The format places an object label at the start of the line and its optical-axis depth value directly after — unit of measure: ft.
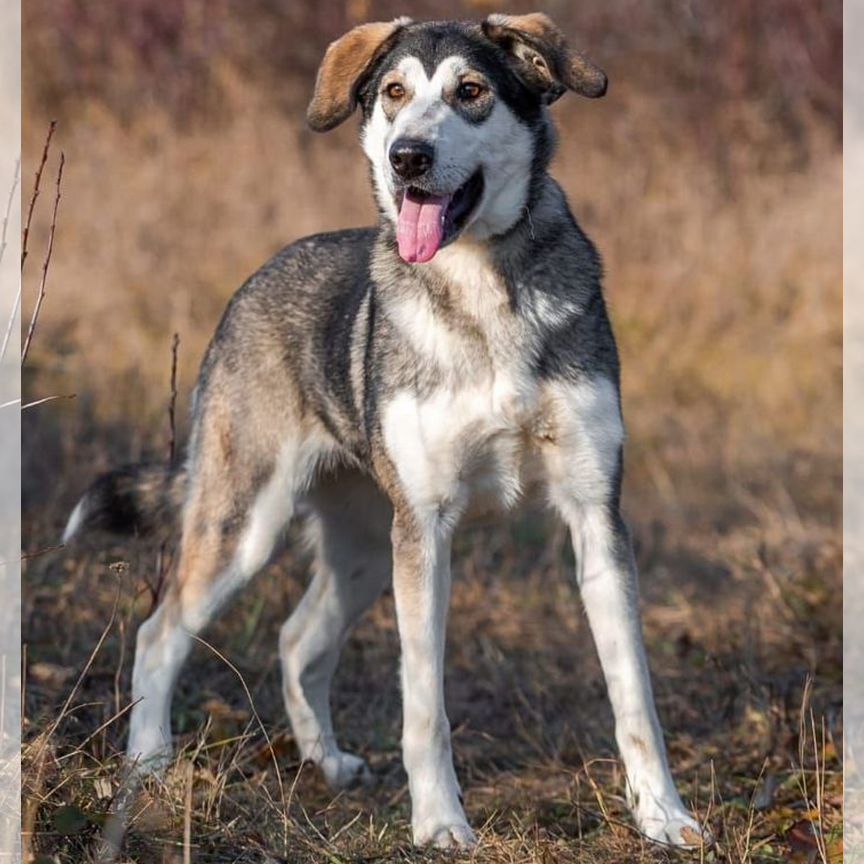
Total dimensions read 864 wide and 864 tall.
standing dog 26.76
